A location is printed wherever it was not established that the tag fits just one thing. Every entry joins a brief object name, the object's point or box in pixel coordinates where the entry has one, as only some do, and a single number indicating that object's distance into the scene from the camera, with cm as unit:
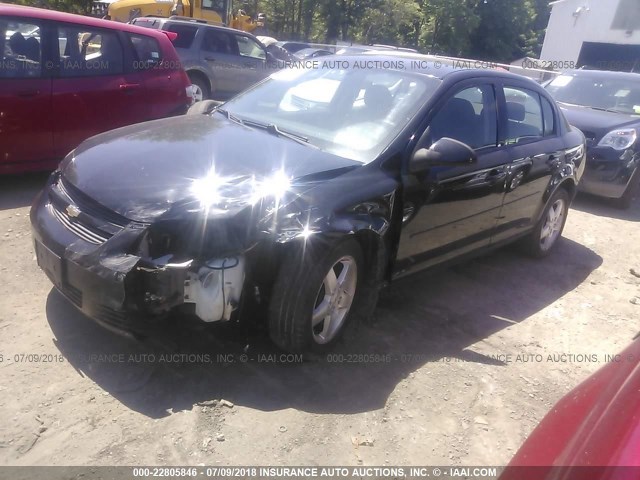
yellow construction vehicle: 1658
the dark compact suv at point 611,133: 732
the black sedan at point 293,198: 272
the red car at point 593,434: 142
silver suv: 1057
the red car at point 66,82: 502
